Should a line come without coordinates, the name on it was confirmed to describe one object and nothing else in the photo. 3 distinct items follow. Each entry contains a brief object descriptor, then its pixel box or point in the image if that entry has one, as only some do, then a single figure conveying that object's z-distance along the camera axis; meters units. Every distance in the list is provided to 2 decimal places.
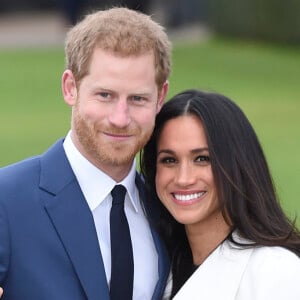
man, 8.22
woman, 8.62
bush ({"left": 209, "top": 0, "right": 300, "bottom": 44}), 44.30
